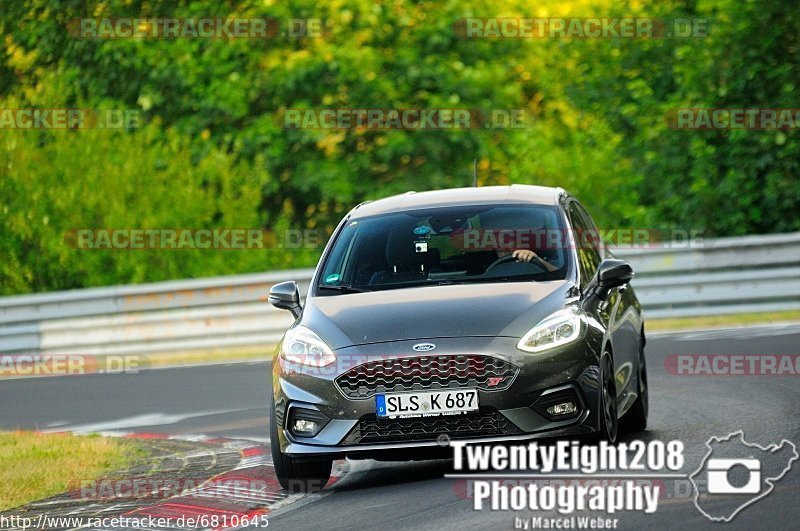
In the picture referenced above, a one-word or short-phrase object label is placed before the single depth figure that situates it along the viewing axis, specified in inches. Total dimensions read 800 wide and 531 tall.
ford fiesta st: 745.0
